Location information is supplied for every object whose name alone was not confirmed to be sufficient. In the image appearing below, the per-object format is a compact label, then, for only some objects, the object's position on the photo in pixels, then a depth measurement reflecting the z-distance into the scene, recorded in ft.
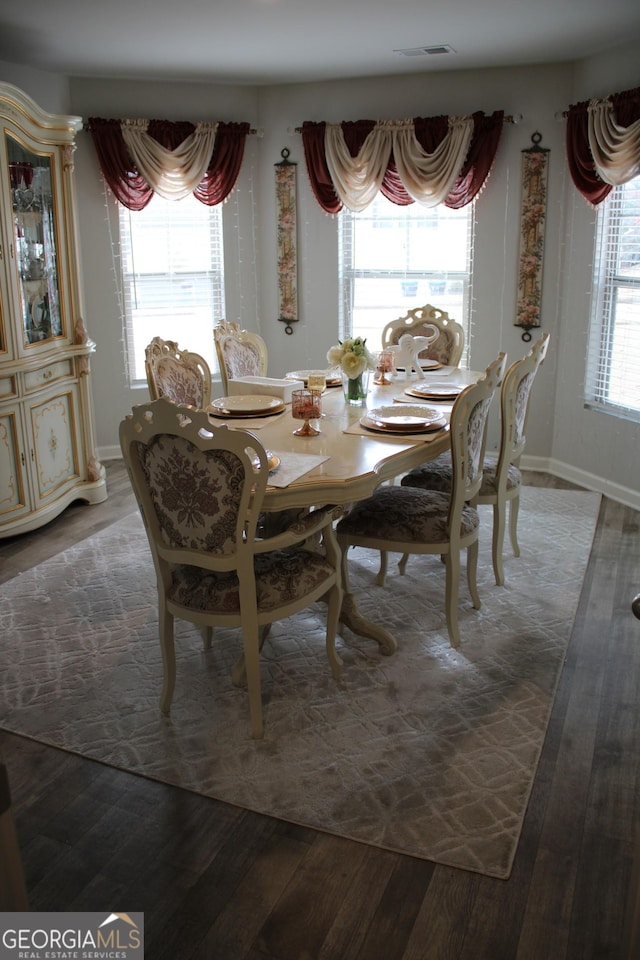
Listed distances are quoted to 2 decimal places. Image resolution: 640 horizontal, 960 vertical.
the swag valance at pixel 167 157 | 17.95
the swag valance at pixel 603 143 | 14.76
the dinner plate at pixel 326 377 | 14.06
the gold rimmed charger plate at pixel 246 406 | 12.01
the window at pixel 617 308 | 15.88
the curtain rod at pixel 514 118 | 17.06
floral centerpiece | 11.65
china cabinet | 14.02
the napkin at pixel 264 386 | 13.03
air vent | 15.25
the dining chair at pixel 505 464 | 11.84
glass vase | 12.32
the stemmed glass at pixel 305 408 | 10.87
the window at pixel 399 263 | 18.58
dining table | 8.91
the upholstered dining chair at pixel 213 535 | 8.18
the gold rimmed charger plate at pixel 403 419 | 10.79
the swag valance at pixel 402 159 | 17.28
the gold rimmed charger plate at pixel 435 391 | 12.67
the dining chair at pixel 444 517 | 10.39
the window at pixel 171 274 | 19.26
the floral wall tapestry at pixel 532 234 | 17.13
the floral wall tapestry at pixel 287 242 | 19.36
